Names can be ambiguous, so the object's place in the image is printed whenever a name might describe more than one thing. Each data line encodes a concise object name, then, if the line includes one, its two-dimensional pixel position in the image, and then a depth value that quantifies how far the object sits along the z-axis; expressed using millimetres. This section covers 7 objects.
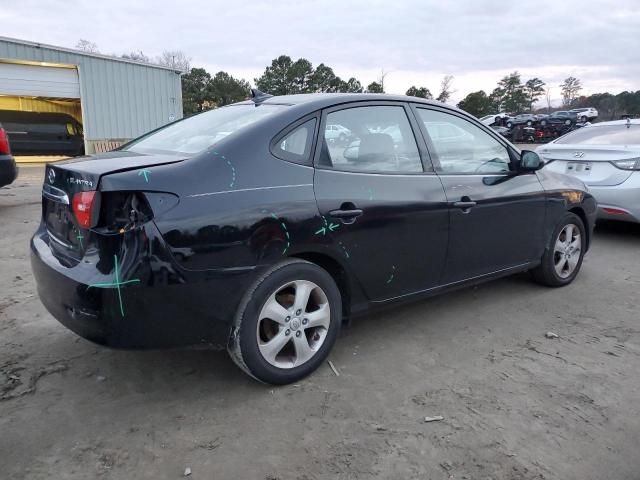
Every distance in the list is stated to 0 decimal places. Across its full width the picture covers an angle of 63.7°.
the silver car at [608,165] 5742
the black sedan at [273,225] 2340
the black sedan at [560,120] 31172
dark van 17062
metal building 16078
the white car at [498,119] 34359
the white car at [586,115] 34838
